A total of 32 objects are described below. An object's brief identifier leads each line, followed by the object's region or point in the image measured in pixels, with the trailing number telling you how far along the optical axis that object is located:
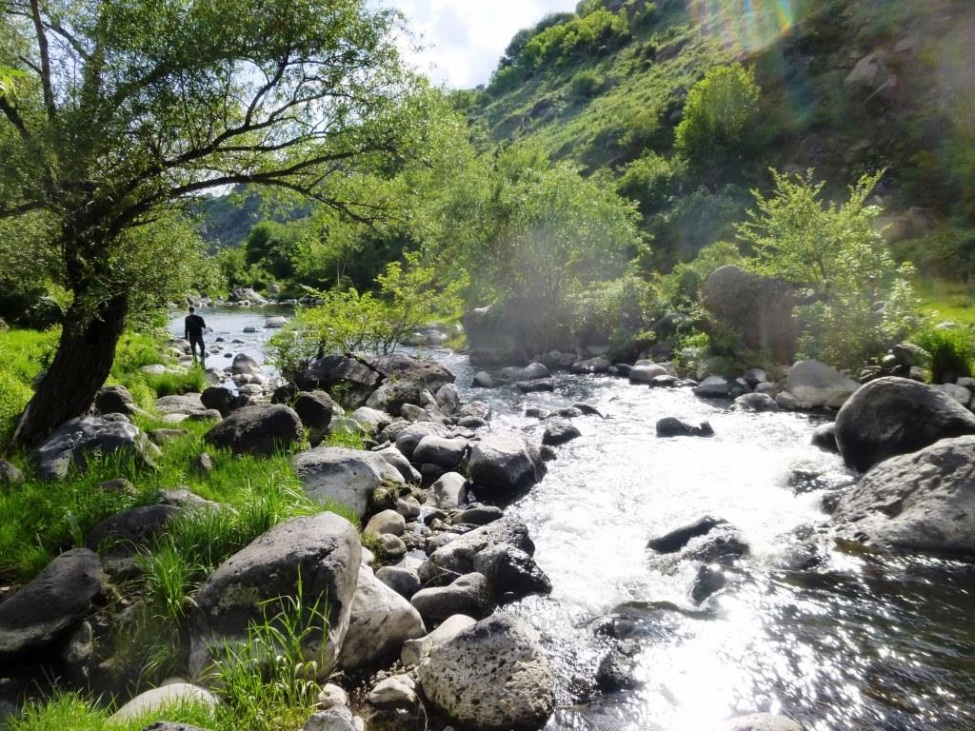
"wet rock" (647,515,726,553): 9.20
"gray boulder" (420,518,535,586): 8.00
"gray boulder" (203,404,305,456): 10.48
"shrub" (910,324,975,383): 15.51
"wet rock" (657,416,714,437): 15.55
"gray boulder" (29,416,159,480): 9.21
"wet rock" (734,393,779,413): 17.92
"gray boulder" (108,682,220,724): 4.78
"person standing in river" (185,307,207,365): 23.89
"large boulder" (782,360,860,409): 17.17
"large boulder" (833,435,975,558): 8.47
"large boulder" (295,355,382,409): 17.86
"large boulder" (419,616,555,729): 5.43
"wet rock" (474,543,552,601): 7.89
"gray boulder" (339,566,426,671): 6.20
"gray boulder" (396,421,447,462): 13.26
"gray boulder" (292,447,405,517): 9.20
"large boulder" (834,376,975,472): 11.18
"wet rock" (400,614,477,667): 6.28
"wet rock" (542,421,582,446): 15.18
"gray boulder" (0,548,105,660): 5.55
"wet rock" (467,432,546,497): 11.85
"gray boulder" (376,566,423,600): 7.53
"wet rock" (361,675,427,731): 5.42
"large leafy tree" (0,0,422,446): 8.42
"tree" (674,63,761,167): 48.91
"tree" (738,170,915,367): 17.84
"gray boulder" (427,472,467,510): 10.99
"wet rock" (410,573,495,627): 7.19
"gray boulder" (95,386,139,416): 13.27
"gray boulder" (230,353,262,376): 24.05
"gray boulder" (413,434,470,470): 12.72
